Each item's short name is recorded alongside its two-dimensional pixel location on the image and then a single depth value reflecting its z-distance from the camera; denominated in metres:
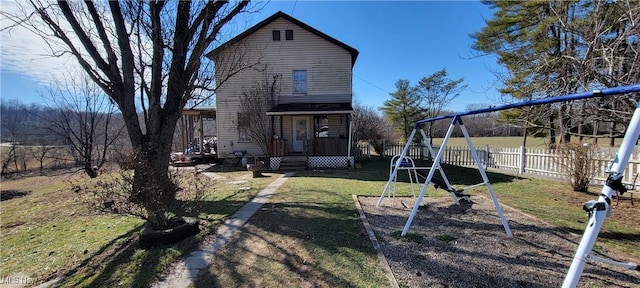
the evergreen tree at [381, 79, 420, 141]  28.56
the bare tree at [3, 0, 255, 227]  6.59
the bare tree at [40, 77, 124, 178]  15.29
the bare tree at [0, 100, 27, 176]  20.00
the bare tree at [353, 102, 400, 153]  22.84
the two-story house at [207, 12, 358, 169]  16.30
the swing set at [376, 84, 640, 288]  1.88
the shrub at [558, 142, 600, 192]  7.80
